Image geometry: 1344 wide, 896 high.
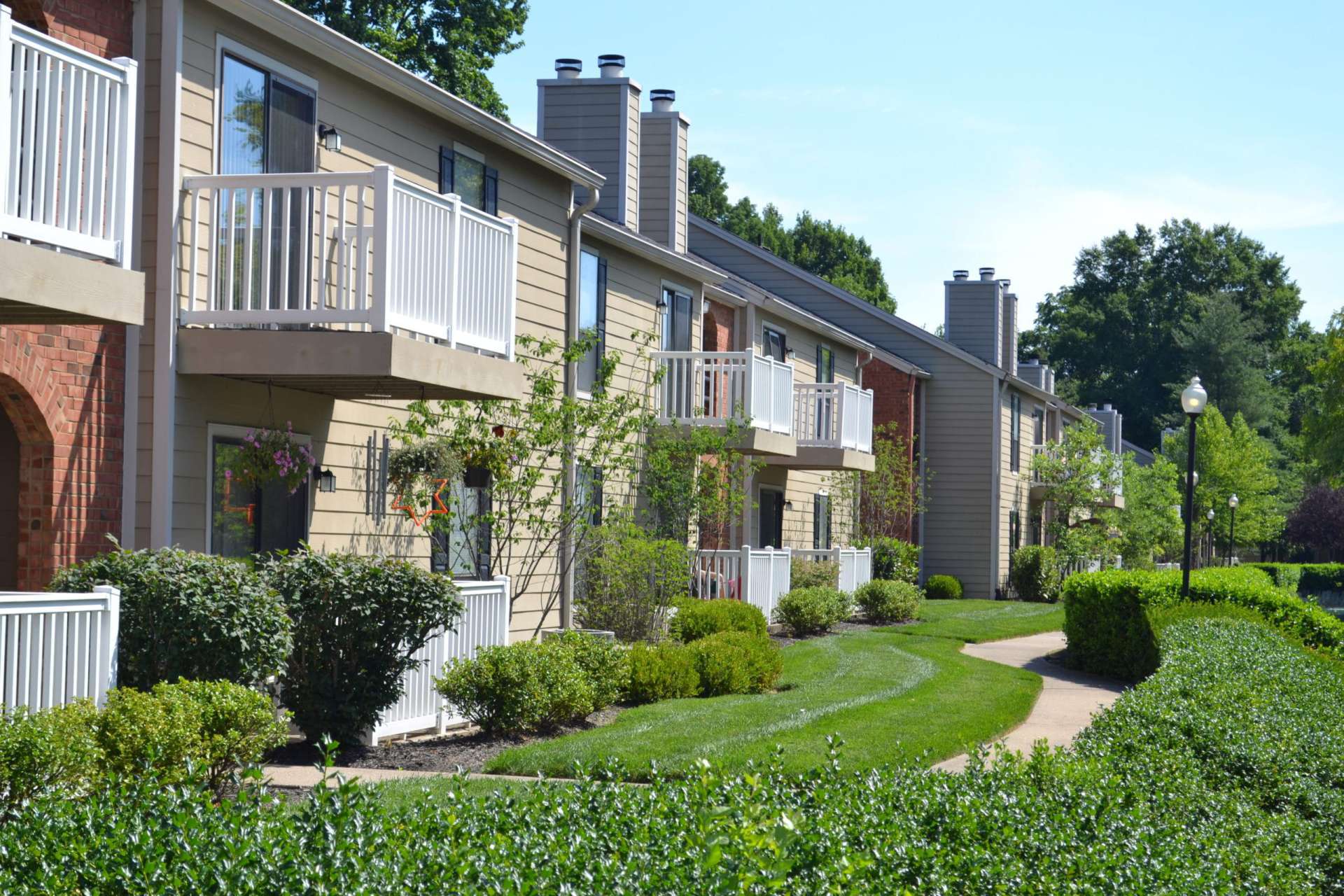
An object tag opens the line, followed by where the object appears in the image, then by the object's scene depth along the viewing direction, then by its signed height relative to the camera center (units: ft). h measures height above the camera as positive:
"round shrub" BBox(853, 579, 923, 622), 86.07 -5.89
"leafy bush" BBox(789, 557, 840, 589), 81.56 -4.15
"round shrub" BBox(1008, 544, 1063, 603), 123.54 -5.92
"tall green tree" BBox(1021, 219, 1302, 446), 266.57 +38.04
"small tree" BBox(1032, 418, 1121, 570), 134.00 +2.99
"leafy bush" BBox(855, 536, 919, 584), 102.99 -4.13
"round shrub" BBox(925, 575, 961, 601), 121.29 -7.08
